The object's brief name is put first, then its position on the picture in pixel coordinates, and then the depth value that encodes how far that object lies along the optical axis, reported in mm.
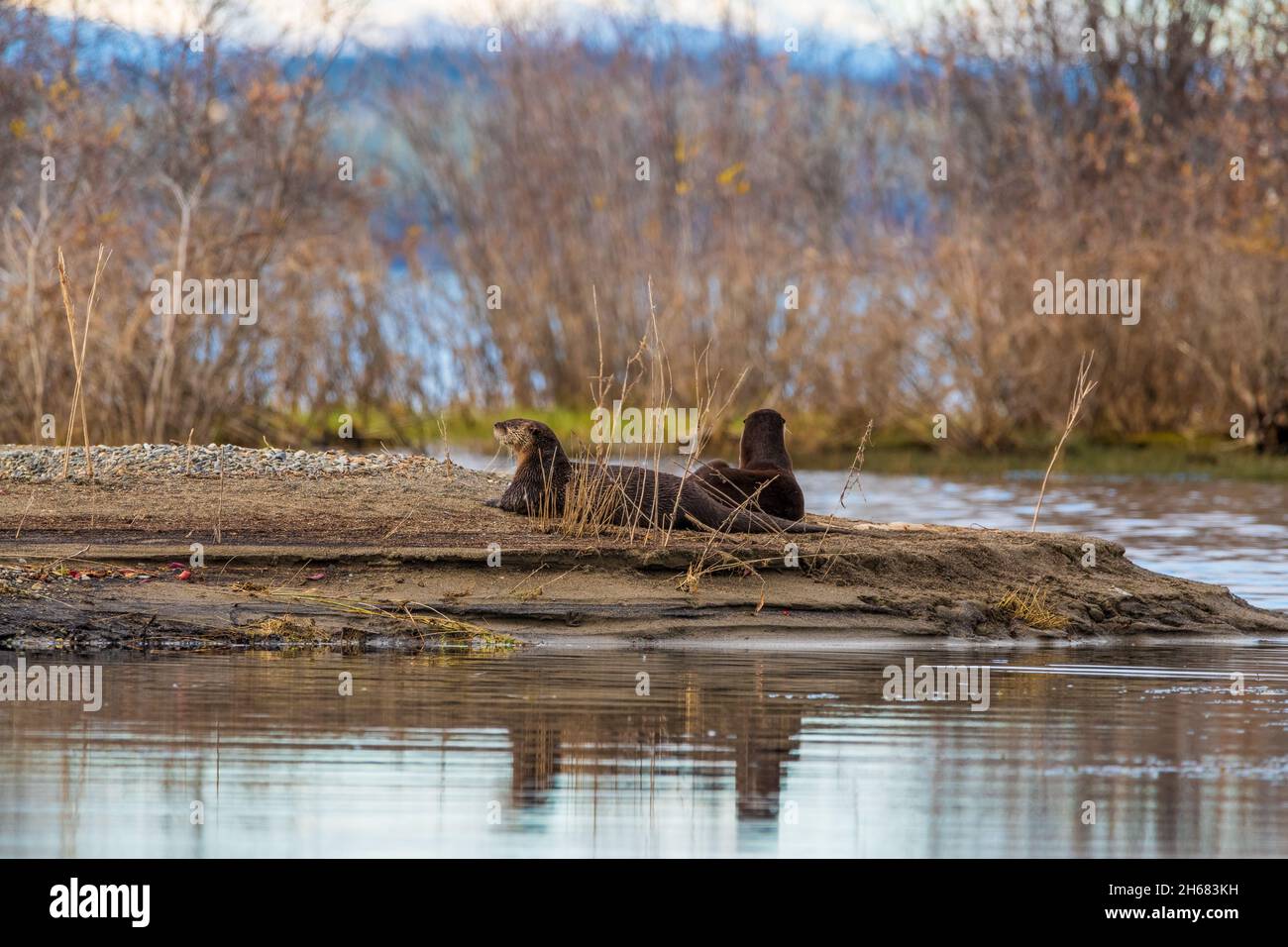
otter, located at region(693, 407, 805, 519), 14602
